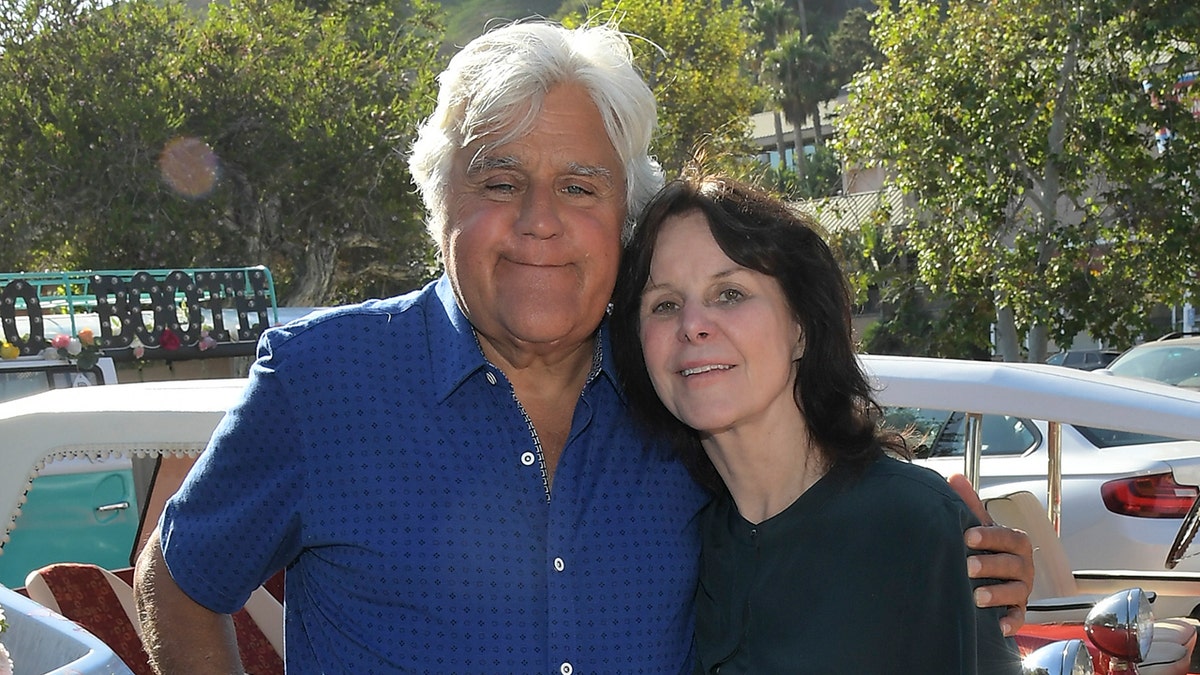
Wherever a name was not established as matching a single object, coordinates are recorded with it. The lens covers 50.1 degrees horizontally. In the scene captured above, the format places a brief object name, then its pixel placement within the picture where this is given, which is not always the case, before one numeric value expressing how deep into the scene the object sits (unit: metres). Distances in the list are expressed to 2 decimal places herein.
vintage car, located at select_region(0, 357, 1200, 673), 3.44
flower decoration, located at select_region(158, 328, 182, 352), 9.39
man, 2.11
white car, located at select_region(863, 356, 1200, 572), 6.04
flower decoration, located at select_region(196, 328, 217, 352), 9.80
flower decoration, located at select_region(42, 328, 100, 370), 7.79
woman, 1.95
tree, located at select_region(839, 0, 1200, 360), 13.01
